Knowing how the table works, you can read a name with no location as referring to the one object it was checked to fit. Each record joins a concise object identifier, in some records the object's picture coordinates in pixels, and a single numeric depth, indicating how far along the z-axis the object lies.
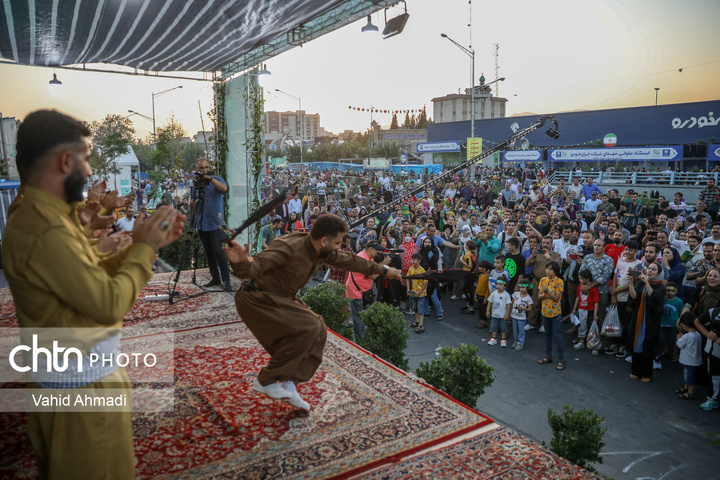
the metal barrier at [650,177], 19.82
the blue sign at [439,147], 40.16
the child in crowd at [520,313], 7.79
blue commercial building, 26.52
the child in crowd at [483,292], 8.89
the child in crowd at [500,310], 8.06
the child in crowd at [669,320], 6.98
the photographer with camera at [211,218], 6.79
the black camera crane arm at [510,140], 7.80
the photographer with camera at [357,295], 7.58
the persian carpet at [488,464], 3.17
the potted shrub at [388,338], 5.82
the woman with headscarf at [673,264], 7.53
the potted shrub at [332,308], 6.55
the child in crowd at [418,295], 8.72
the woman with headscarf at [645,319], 6.55
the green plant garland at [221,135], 9.95
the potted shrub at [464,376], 4.81
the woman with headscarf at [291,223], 14.02
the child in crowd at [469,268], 9.72
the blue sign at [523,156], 29.44
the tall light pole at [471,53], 22.70
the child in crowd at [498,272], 8.57
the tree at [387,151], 55.91
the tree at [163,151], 19.91
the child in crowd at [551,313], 7.14
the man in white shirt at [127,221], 9.64
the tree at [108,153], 19.59
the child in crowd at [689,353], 6.00
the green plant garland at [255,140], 9.50
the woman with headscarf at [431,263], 9.48
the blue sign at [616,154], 25.08
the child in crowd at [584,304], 7.71
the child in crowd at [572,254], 8.52
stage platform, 3.18
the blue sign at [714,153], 26.14
